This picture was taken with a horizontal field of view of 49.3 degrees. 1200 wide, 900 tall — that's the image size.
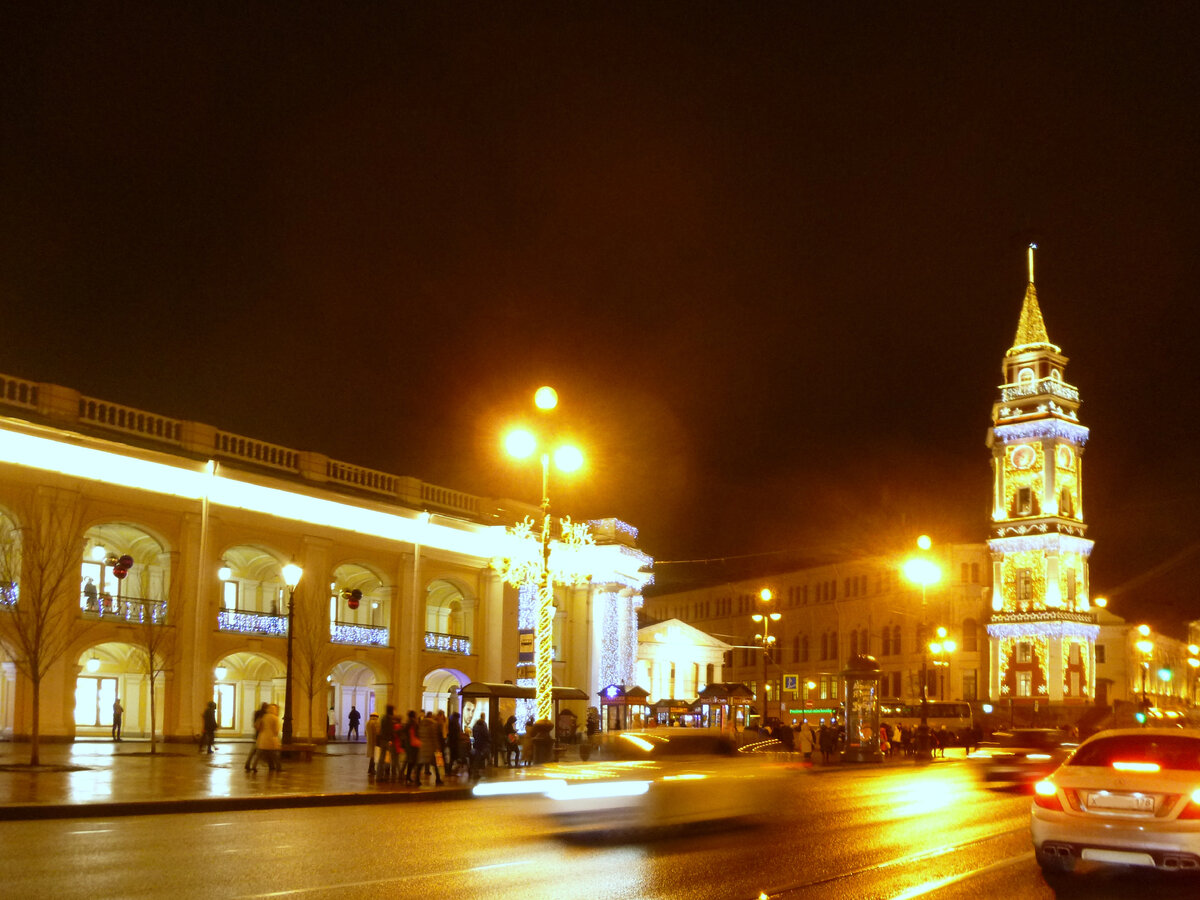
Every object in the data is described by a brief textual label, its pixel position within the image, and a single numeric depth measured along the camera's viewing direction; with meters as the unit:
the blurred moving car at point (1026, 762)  24.56
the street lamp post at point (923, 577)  42.75
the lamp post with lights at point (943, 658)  93.81
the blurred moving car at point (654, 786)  14.29
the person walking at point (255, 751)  27.22
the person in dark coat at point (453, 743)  31.61
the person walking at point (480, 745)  28.94
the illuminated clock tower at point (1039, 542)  98.62
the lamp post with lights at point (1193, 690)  133.04
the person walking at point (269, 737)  26.75
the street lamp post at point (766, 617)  50.20
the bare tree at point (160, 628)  40.31
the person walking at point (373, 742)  27.84
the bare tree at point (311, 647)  45.88
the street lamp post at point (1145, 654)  72.38
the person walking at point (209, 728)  35.19
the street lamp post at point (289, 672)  30.81
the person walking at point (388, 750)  27.12
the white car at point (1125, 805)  10.85
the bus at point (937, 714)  71.42
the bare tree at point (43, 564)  32.50
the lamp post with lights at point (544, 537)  25.19
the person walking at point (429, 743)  27.19
